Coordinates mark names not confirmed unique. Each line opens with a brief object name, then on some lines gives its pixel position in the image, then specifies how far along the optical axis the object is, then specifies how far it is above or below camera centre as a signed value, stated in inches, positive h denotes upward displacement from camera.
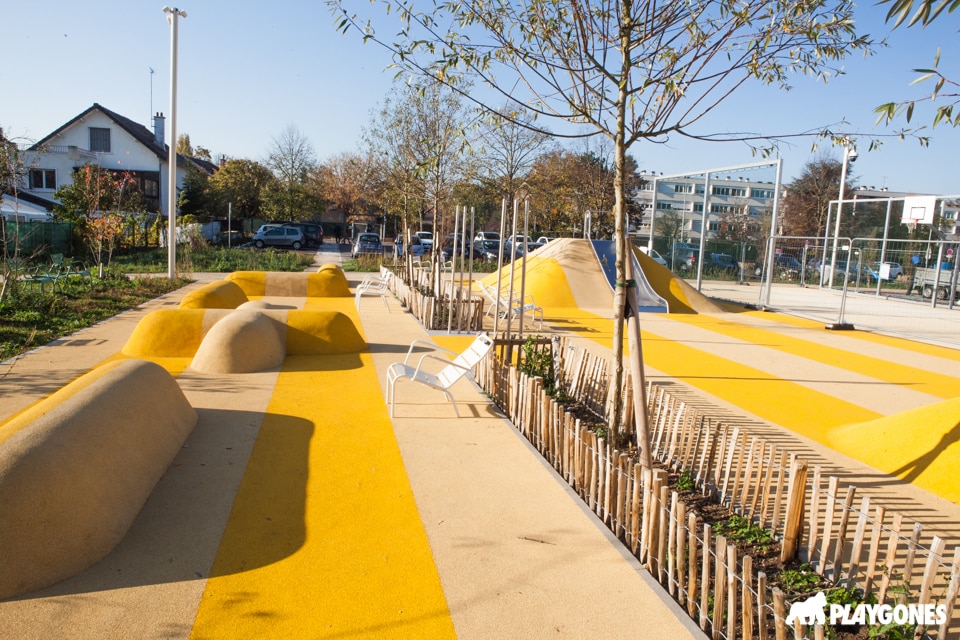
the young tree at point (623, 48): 212.8 +67.4
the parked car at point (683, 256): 1076.5 +5.1
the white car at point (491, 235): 1702.0 +31.2
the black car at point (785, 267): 1186.6 -4.7
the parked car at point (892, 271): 963.6 +0.1
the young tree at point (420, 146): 820.6 +124.6
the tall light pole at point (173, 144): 764.0 +95.1
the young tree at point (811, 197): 1785.2 +185.0
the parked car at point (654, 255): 1047.0 +3.7
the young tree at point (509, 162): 1179.3 +151.3
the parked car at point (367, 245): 1339.8 -8.7
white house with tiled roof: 1681.8 +177.2
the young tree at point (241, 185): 1825.8 +128.3
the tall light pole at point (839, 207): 886.4 +86.2
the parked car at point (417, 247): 1404.9 -8.7
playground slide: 709.9 -27.0
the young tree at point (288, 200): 1863.9 +96.7
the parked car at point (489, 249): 1389.0 -2.4
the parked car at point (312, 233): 1667.1 +10.3
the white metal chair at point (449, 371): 279.6 -53.2
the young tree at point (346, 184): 2123.5 +180.7
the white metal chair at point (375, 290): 597.4 -42.8
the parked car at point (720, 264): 1229.7 -5.4
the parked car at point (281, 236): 1577.3 -1.1
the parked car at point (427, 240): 1535.4 +8.4
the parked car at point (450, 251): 1411.2 -10.9
